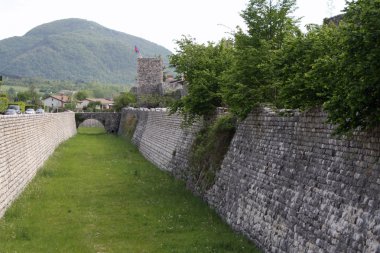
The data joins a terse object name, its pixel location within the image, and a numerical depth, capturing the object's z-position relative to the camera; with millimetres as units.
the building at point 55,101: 153650
